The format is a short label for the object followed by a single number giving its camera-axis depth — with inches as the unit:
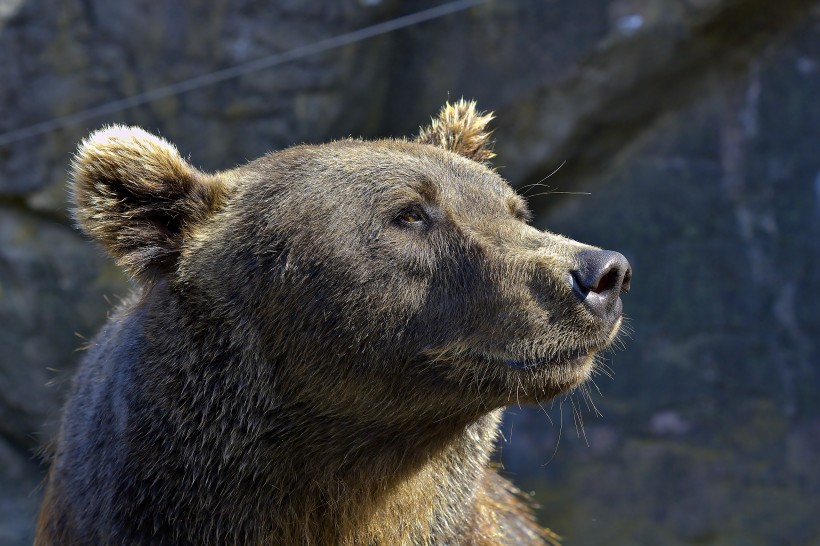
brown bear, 268.1
